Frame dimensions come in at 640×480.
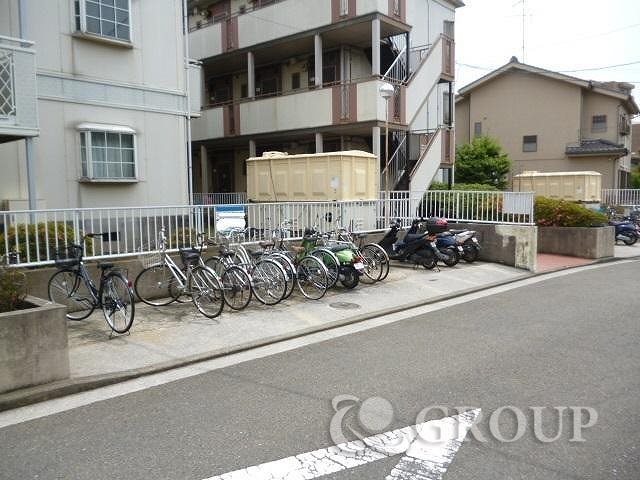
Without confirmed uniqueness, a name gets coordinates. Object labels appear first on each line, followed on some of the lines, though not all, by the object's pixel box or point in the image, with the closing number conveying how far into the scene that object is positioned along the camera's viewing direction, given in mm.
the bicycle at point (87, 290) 6844
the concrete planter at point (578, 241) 15164
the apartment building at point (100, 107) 11172
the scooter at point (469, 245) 12953
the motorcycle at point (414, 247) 12258
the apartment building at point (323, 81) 16984
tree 25891
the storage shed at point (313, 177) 13241
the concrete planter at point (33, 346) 4934
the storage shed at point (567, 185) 22828
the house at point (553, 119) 29938
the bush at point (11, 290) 5285
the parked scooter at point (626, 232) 18953
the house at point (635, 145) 48728
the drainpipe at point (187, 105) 13734
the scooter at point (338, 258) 9578
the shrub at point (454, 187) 19922
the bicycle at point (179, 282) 7926
